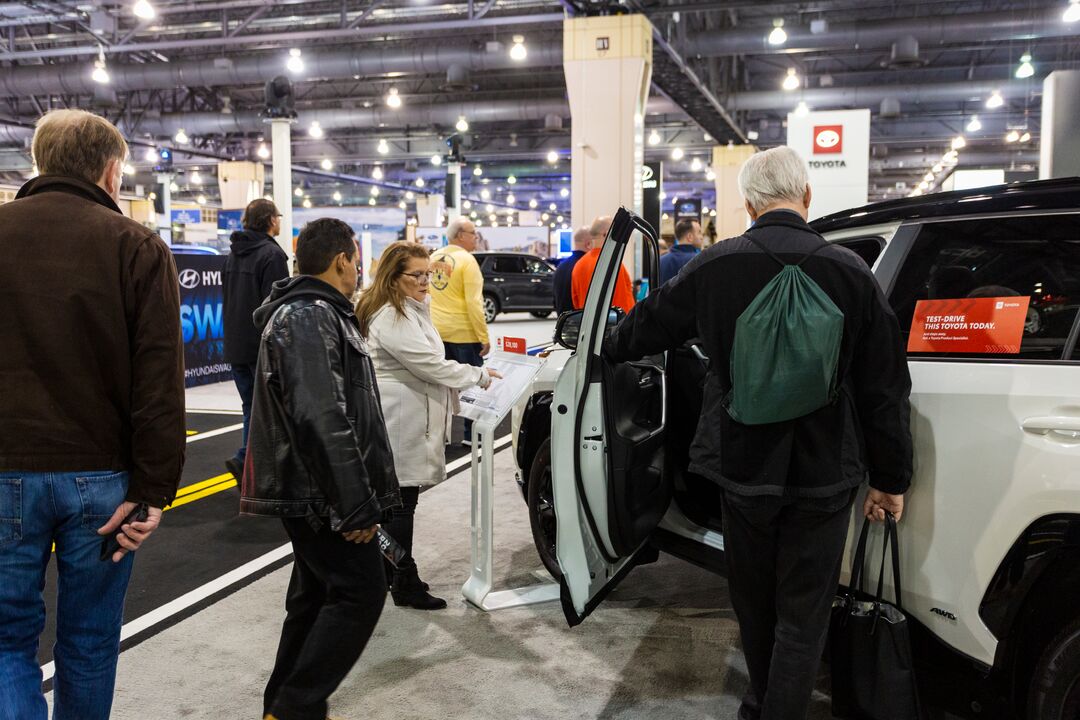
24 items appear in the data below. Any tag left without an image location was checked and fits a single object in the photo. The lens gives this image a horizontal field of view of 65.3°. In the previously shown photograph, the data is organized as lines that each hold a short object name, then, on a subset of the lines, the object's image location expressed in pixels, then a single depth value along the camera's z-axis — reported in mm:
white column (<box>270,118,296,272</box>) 15828
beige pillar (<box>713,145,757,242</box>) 22438
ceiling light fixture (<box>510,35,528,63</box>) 14919
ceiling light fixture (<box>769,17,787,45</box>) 13891
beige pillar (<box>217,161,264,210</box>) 26312
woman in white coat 3447
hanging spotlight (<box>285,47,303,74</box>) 15953
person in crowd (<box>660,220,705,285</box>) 7051
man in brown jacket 1952
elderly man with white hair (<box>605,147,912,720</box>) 2139
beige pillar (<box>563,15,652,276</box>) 11367
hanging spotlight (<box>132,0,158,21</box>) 12906
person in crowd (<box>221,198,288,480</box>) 5250
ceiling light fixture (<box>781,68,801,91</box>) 16016
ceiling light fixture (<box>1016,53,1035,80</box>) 15078
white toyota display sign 8664
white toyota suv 2078
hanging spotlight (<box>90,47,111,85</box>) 16100
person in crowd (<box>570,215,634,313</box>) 5645
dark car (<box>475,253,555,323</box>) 19766
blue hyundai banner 9789
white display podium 3668
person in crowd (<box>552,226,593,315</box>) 7008
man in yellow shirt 6246
